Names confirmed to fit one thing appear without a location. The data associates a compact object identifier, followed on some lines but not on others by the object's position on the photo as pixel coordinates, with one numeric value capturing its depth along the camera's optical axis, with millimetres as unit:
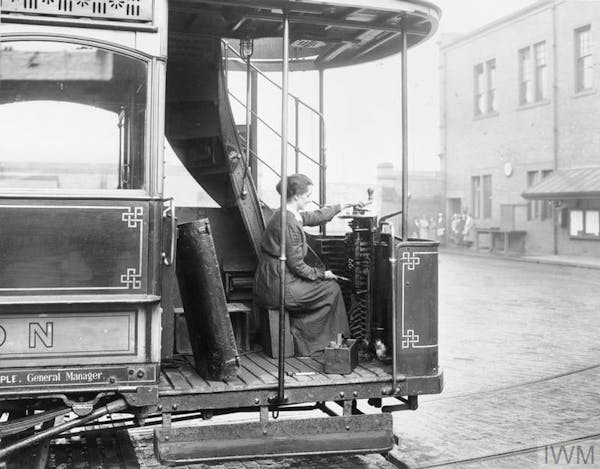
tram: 4125
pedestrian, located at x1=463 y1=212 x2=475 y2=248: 28516
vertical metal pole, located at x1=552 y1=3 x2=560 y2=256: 24344
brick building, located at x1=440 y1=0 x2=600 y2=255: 23016
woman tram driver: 5625
